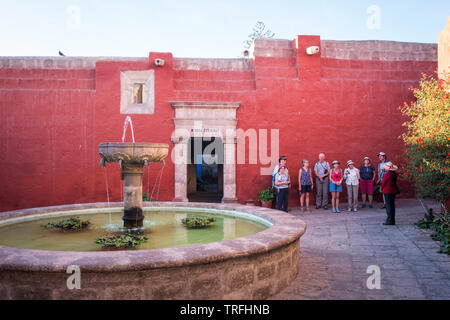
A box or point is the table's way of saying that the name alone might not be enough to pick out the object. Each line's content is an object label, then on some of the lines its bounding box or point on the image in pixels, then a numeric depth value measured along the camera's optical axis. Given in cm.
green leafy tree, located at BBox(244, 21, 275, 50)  2191
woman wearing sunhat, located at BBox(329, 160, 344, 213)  836
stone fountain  407
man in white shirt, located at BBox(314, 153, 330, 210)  898
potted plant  901
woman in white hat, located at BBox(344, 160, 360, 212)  839
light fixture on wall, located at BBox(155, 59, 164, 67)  905
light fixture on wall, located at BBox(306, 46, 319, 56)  923
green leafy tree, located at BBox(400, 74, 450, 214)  559
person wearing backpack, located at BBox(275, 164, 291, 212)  774
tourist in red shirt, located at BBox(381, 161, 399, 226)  629
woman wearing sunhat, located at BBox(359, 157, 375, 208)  879
